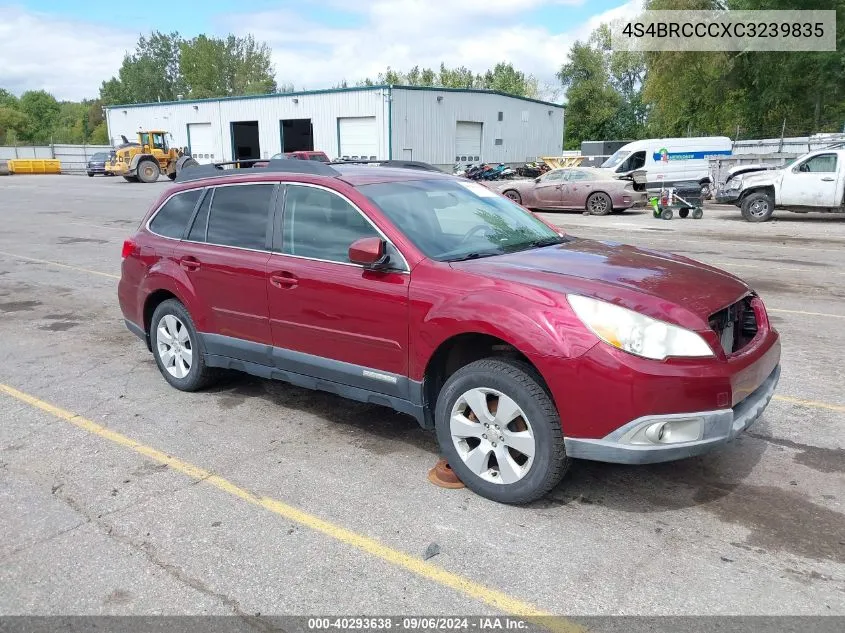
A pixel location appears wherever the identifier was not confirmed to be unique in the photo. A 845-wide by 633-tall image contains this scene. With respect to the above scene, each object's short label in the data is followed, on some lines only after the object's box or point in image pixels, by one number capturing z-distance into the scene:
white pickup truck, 17.89
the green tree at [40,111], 125.50
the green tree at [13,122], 107.64
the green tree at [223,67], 102.31
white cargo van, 25.70
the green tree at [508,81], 88.94
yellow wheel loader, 37.72
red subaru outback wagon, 3.26
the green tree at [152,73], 107.62
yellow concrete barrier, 52.38
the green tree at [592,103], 72.00
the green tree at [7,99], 128.50
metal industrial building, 38.00
